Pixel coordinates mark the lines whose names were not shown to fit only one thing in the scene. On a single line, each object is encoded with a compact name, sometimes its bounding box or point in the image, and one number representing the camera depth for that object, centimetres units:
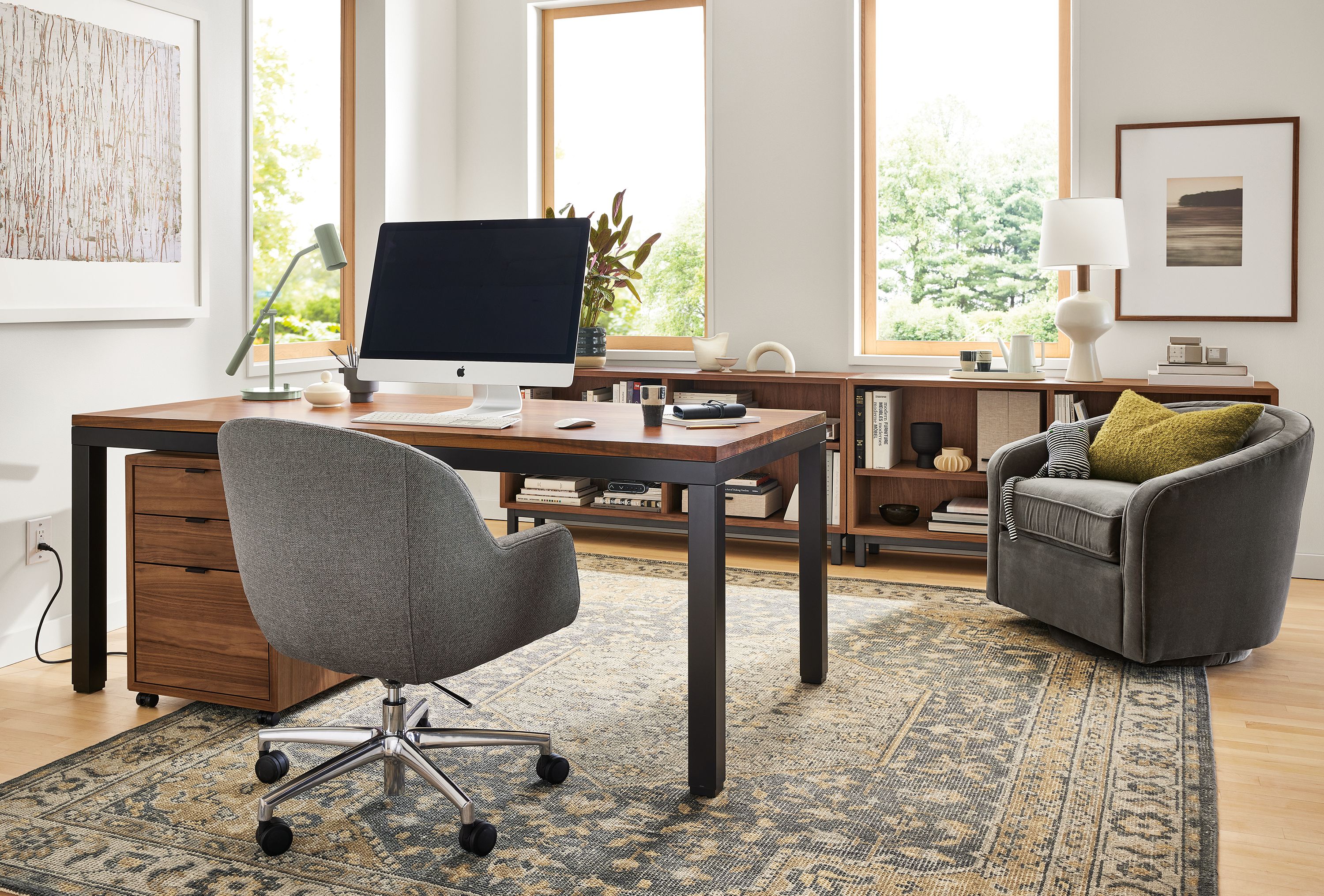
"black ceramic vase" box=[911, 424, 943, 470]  461
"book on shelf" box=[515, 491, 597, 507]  506
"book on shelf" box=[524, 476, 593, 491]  504
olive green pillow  337
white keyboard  266
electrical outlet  338
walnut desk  237
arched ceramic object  482
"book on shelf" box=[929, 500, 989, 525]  446
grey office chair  198
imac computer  279
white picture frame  328
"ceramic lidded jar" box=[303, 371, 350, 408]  315
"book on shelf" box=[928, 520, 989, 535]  445
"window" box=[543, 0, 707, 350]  536
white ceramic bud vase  495
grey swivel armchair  313
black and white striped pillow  368
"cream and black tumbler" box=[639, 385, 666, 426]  267
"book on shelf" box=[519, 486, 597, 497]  506
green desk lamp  324
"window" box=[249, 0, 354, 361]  448
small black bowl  461
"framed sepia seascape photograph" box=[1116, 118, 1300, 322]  432
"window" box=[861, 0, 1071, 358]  477
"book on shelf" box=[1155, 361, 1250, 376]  413
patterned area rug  204
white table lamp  414
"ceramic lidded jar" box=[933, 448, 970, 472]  457
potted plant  508
